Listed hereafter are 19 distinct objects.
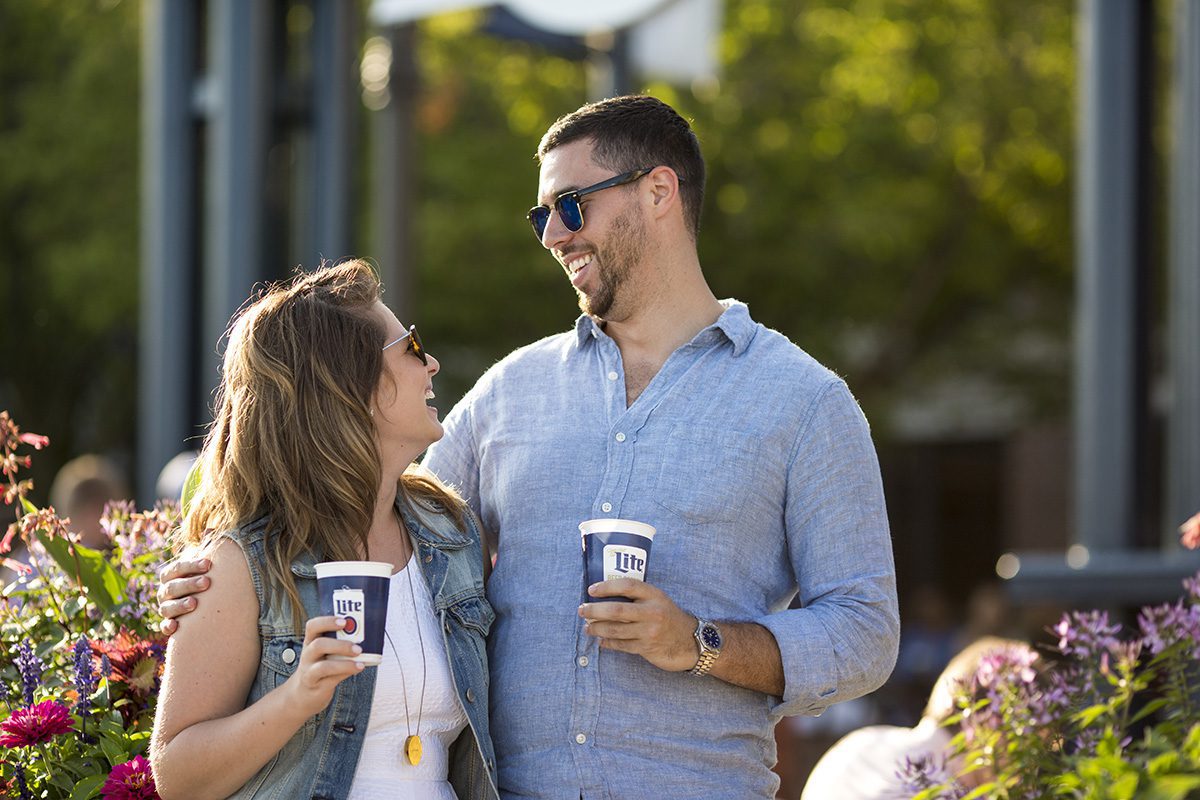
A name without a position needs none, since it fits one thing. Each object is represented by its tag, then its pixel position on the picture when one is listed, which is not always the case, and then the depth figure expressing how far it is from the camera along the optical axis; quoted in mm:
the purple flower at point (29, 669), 6094
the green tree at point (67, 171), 30529
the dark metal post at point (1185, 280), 11337
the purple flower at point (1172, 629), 6028
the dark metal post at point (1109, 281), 11985
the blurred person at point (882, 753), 8393
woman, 5317
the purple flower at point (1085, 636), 6160
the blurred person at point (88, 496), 14741
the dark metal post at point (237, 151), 16069
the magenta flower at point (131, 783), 5692
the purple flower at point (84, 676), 5985
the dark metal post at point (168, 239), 16490
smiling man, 6063
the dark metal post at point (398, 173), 19426
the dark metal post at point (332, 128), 16662
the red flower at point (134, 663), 6203
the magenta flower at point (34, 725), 5751
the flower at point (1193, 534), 6586
